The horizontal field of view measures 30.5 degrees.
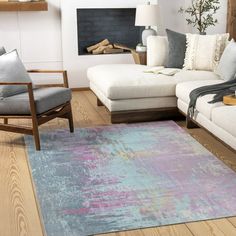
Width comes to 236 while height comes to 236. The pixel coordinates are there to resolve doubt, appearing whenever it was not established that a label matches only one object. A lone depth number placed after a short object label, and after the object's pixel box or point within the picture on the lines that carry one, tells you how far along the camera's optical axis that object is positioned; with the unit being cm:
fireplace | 616
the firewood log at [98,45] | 625
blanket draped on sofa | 396
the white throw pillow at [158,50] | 513
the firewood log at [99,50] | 622
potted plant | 612
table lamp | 554
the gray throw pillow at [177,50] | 495
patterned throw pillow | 479
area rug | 256
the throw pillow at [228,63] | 436
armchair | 368
